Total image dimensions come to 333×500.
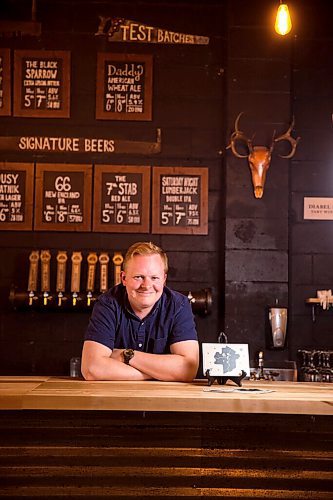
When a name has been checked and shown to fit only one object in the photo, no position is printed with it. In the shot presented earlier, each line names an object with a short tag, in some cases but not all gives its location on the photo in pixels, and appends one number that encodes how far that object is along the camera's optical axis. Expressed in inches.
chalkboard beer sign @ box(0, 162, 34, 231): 231.1
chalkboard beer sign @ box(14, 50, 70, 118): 235.5
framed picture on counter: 118.6
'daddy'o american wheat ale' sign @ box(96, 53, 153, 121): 236.2
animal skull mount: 227.8
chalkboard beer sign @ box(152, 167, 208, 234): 233.0
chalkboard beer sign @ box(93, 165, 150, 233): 232.5
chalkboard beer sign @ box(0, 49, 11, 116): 235.3
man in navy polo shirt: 137.3
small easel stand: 118.2
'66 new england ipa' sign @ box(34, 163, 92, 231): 231.9
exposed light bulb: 186.1
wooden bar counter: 102.6
